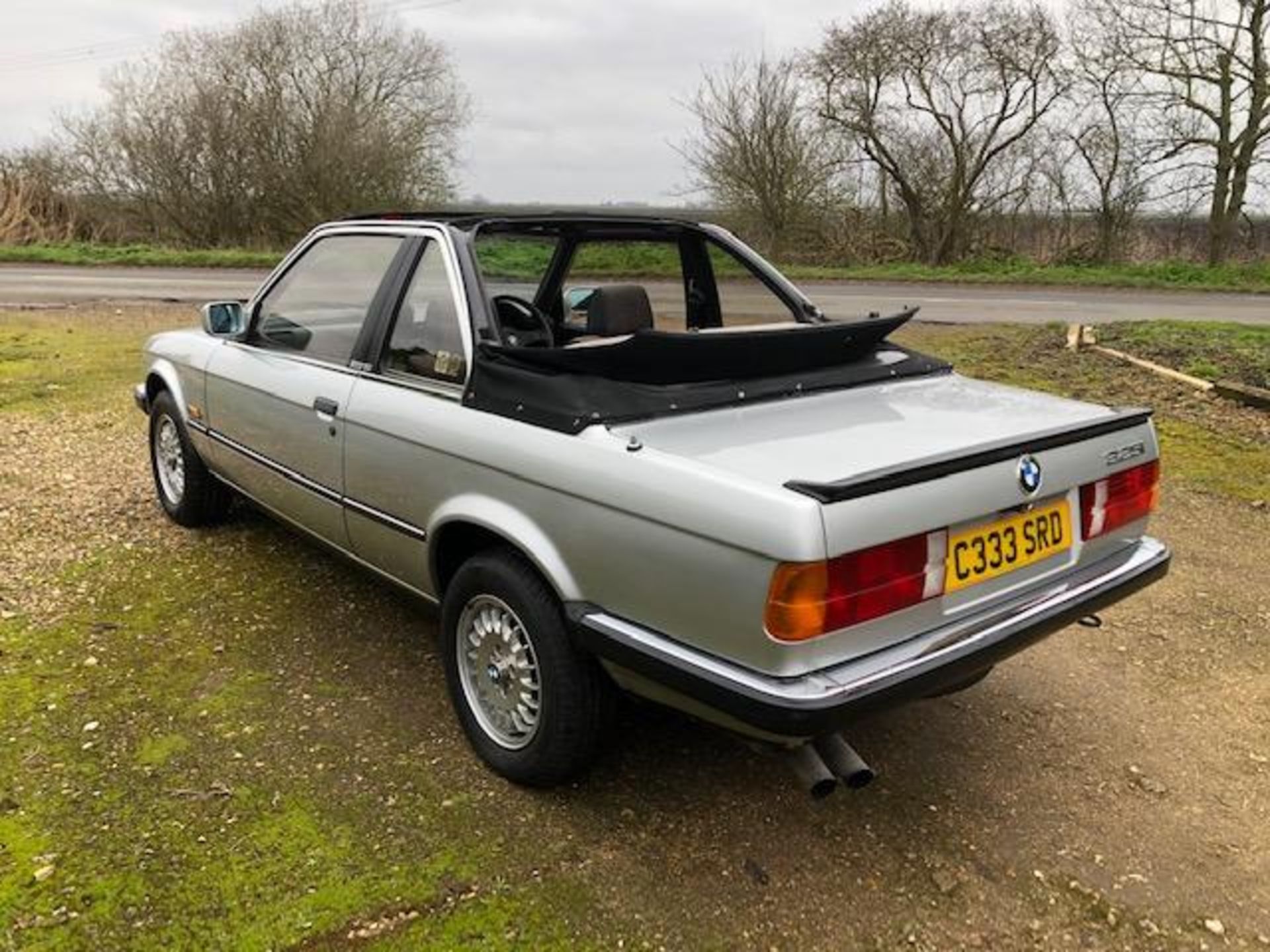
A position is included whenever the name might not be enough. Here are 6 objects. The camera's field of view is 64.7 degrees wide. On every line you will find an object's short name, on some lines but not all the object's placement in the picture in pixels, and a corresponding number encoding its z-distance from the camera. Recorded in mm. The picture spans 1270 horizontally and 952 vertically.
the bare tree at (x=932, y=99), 20484
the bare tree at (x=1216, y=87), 18859
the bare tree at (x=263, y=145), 25156
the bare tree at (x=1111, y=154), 20234
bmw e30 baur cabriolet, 2291
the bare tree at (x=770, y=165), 21453
